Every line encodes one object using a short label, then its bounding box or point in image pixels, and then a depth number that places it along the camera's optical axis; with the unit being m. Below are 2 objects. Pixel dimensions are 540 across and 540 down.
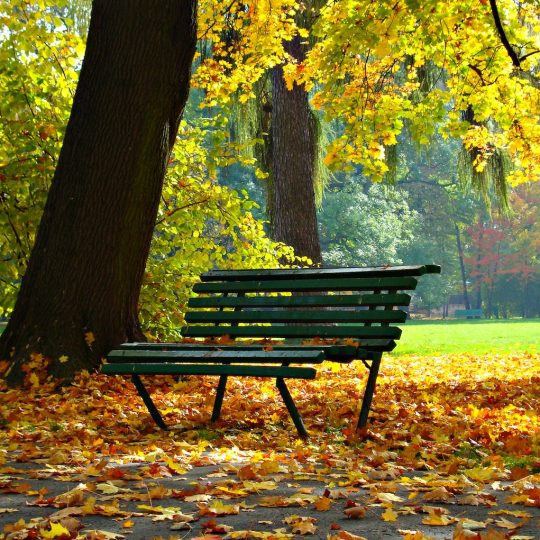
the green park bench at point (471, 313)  51.56
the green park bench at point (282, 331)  4.98
